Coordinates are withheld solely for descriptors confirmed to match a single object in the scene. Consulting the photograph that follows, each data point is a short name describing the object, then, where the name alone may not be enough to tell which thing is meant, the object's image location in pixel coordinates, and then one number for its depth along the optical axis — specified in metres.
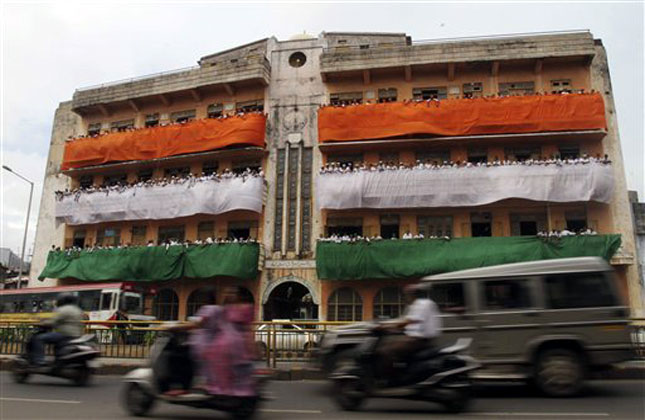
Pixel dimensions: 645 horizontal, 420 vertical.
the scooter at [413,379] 6.41
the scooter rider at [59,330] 9.35
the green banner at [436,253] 20.86
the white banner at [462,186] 21.53
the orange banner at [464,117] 22.38
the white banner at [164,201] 24.42
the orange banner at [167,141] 25.27
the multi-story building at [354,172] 22.25
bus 23.11
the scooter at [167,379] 6.01
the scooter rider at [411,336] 6.71
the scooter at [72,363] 9.09
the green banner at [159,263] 23.70
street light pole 29.21
